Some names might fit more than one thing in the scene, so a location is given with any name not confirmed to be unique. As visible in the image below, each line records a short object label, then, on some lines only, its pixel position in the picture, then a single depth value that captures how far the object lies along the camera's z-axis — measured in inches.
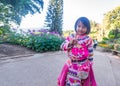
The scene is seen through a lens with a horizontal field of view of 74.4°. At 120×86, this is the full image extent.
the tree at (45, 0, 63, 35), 521.6
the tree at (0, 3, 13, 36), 176.8
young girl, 44.6
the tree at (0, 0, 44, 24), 262.2
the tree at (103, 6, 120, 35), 543.5
